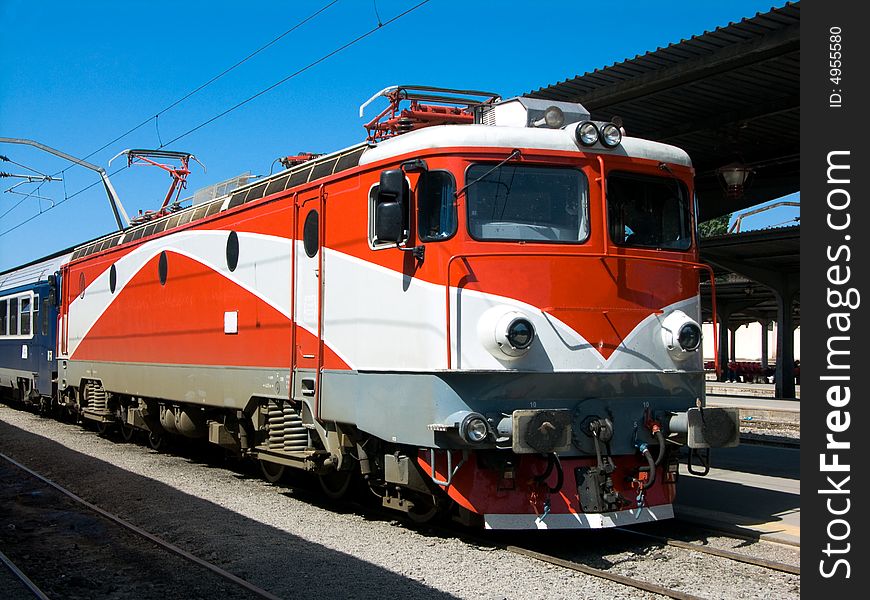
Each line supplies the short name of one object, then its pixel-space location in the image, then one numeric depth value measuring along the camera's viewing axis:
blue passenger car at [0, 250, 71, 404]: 18.41
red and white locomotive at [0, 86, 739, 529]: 7.13
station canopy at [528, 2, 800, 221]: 10.04
